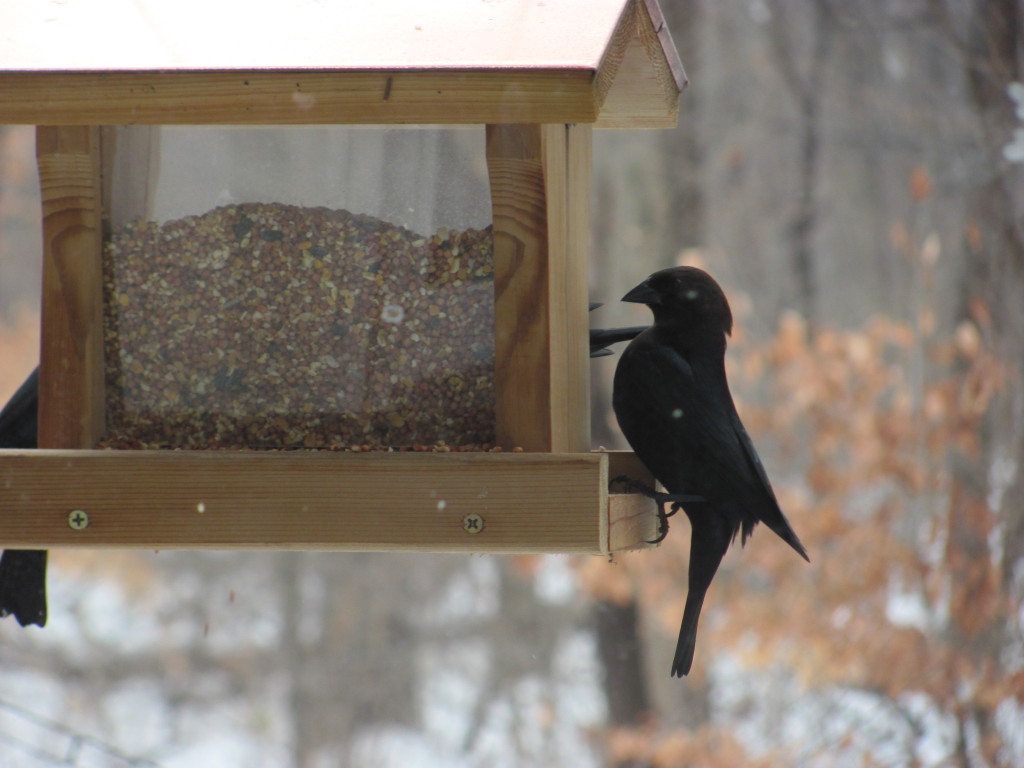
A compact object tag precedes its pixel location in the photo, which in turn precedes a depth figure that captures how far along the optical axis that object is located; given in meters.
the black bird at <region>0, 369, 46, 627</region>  5.39
